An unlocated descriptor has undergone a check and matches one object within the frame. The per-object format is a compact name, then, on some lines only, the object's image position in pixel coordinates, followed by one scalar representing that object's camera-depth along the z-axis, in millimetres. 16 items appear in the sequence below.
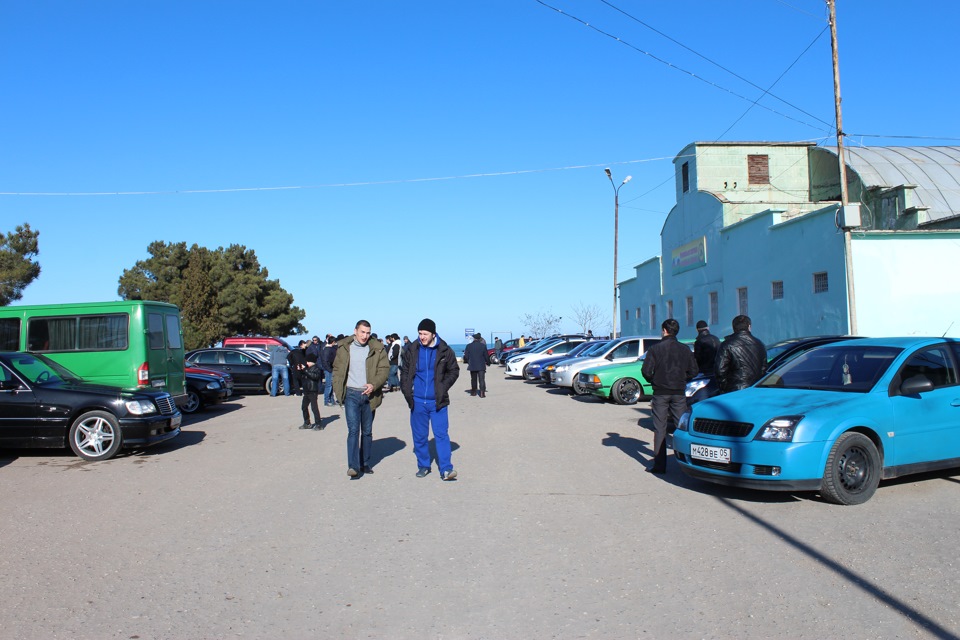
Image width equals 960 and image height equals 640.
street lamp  39594
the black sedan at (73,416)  10480
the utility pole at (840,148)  18984
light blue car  6980
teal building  21797
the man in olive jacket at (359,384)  8914
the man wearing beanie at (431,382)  8625
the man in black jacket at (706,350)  13570
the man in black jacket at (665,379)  8852
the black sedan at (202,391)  18375
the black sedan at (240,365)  23750
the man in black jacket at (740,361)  9531
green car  17531
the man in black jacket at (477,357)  20375
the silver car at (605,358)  19500
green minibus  13539
